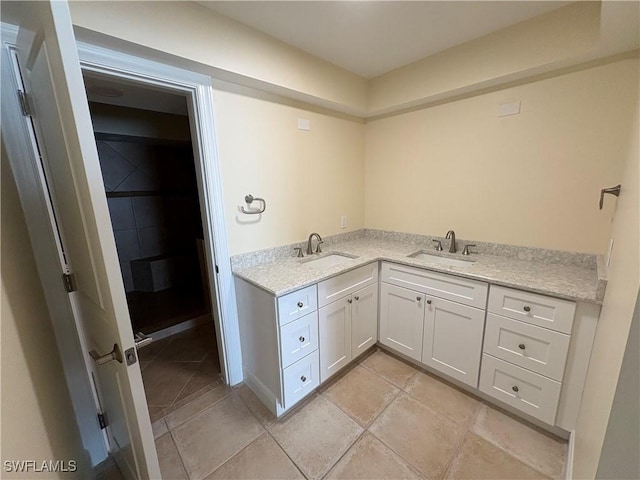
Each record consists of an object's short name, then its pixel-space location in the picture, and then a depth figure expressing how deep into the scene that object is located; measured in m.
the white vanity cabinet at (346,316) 1.81
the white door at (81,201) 0.70
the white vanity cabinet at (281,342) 1.56
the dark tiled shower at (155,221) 3.16
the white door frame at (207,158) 1.28
